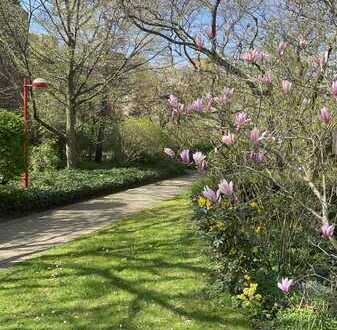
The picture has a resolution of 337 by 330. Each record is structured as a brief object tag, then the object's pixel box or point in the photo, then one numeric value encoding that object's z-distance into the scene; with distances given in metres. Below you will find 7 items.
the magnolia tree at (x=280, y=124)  3.90
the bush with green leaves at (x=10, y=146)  11.48
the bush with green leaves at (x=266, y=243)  5.06
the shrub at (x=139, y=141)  19.61
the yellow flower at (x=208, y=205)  6.14
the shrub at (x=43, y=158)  17.19
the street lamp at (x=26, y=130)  12.07
